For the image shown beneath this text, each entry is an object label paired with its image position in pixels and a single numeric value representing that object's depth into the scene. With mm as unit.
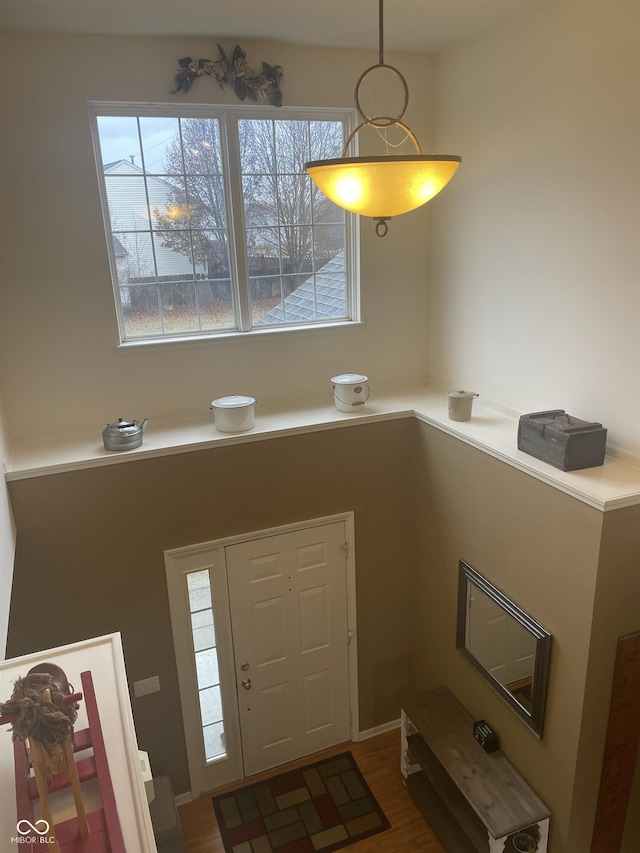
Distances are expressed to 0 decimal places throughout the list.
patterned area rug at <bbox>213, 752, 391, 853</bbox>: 3920
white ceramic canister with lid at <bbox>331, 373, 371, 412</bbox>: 4070
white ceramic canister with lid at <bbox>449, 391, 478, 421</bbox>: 3795
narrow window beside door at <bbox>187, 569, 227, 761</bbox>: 4000
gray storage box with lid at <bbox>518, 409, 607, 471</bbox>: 2990
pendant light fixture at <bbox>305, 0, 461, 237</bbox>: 1965
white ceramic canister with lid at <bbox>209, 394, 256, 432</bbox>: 3771
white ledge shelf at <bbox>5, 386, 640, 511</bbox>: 2898
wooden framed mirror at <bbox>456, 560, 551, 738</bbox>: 3227
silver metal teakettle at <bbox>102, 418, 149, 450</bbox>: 3561
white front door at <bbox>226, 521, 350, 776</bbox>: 4109
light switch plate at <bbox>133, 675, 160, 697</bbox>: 3912
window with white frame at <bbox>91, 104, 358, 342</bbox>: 3762
